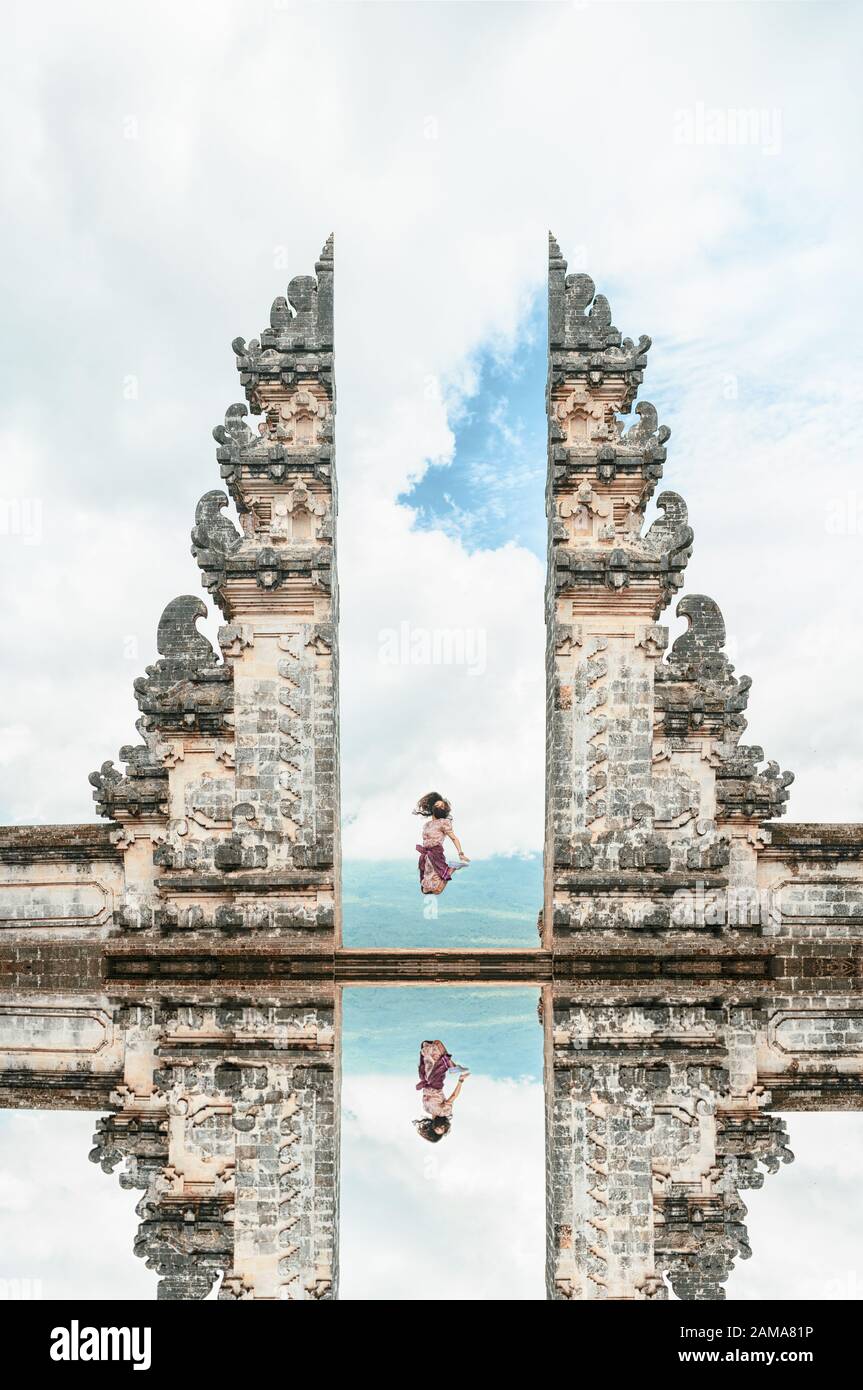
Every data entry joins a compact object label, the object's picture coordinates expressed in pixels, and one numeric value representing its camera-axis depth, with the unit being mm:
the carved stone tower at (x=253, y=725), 13867
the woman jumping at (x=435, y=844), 14945
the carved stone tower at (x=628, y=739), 13766
